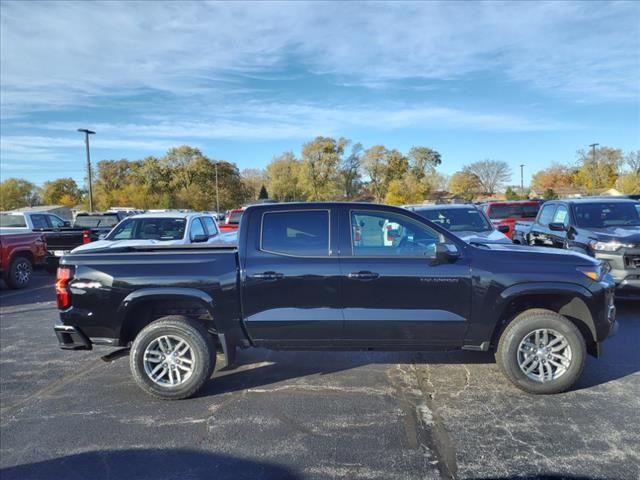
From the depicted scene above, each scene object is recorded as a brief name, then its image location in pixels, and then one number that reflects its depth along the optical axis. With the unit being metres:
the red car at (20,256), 10.23
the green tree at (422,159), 69.44
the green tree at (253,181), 74.69
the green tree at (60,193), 76.44
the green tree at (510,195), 54.04
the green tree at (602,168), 69.75
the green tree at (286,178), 68.12
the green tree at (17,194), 68.62
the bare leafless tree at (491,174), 86.56
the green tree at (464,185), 77.81
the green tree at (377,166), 67.69
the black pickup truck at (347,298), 4.18
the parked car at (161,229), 9.38
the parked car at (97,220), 15.23
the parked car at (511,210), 16.80
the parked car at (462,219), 8.99
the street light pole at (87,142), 30.39
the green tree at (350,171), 68.38
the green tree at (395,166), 67.56
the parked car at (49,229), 11.38
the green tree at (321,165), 67.00
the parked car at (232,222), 15.32
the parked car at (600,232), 6.75
